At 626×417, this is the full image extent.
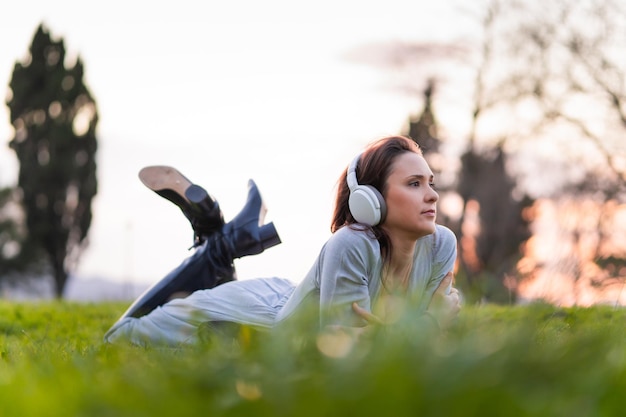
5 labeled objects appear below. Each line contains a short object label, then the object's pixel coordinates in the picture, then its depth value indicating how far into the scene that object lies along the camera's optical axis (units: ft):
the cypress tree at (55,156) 96.27
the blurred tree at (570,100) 53.98
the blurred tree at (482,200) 71.35
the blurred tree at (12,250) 109.50
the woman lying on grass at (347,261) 10.80
